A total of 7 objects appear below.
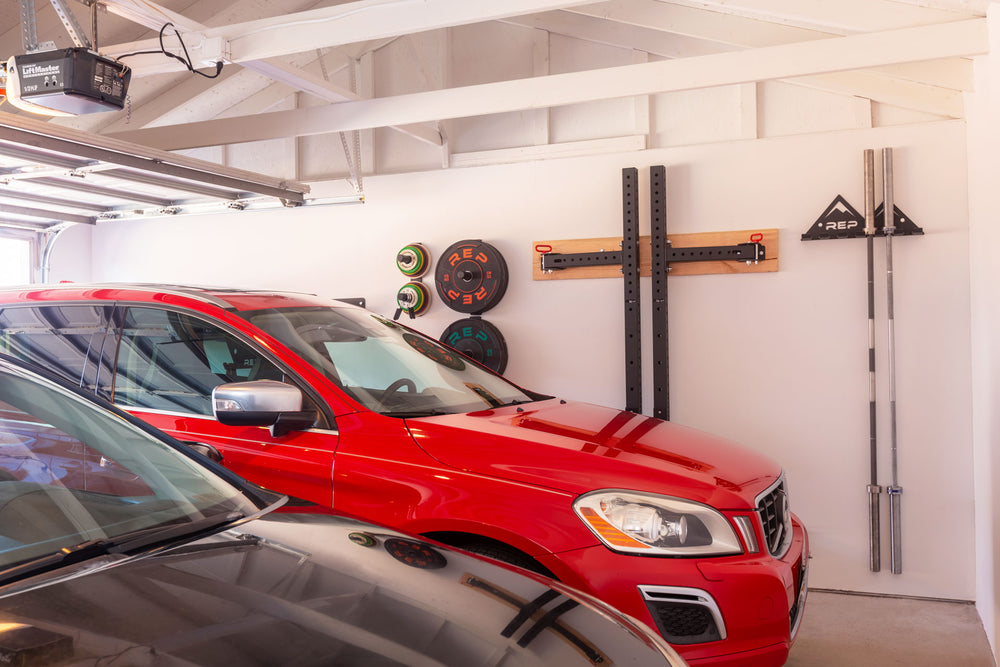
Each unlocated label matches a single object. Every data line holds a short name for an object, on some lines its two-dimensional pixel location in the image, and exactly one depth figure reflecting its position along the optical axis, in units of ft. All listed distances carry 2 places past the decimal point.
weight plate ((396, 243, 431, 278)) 16.61
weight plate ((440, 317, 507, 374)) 15.89
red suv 6.61
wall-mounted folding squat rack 14.40
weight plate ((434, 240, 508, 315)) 16.02
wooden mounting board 14.33
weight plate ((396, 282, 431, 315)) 16.61
